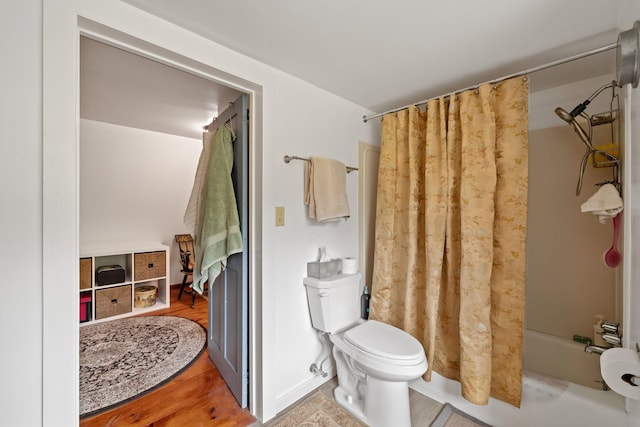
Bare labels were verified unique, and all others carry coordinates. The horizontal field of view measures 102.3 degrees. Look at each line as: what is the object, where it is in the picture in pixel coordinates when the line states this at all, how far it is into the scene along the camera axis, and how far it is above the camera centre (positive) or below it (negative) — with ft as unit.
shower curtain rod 3.84 +2.50
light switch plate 5.32 -0.04
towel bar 5.42 +1.20
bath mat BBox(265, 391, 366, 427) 4.99 -4.07
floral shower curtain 4.85 -0.42
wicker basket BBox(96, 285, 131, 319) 9.36 -3.22
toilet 4.60 -2.65
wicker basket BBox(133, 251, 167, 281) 10.32 -2.08
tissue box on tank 5.78 -1.25
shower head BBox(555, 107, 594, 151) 4.77 +1.69
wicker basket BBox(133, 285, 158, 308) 10.30 -3.33
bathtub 4.14 -3.26
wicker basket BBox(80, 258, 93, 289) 9.09 -2.04
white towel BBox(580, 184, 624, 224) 3.96 +0.16
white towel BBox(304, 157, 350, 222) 5.68 +0.52
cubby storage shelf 9.16 -2.57
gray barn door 5.32 -1.76
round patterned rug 5.71 -3.89
